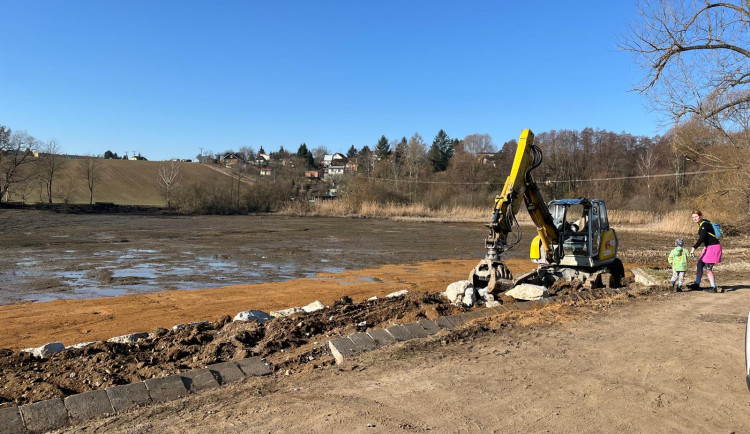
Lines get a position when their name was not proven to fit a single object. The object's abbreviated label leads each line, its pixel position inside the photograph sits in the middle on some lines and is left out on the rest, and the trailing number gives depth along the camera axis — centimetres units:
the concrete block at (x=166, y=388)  500
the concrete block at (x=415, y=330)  721
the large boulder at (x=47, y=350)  708
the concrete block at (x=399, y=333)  702
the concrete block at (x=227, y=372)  554
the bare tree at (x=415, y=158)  8544
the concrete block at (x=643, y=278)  1319
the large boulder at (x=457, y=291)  1024
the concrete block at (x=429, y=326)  740
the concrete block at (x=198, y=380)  525
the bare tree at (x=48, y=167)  6525
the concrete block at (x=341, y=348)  623
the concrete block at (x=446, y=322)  768
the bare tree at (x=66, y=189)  6575
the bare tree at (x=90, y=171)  7019
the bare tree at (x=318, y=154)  15400
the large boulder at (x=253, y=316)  872
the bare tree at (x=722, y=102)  1251
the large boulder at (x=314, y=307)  999
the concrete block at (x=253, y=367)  577
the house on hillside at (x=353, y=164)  11249
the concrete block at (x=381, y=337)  677
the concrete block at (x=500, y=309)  884
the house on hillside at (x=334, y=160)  15520
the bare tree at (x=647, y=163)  7012
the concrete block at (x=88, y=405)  456
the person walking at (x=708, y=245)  1115
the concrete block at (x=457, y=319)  794
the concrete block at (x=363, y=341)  652
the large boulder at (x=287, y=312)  988
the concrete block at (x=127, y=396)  478
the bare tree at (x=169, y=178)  6969
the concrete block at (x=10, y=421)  424
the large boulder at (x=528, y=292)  1039
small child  1162
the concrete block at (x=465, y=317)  812
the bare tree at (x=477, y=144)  10025
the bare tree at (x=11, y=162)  6025
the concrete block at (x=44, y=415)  434
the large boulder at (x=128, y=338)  792
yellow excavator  1096
